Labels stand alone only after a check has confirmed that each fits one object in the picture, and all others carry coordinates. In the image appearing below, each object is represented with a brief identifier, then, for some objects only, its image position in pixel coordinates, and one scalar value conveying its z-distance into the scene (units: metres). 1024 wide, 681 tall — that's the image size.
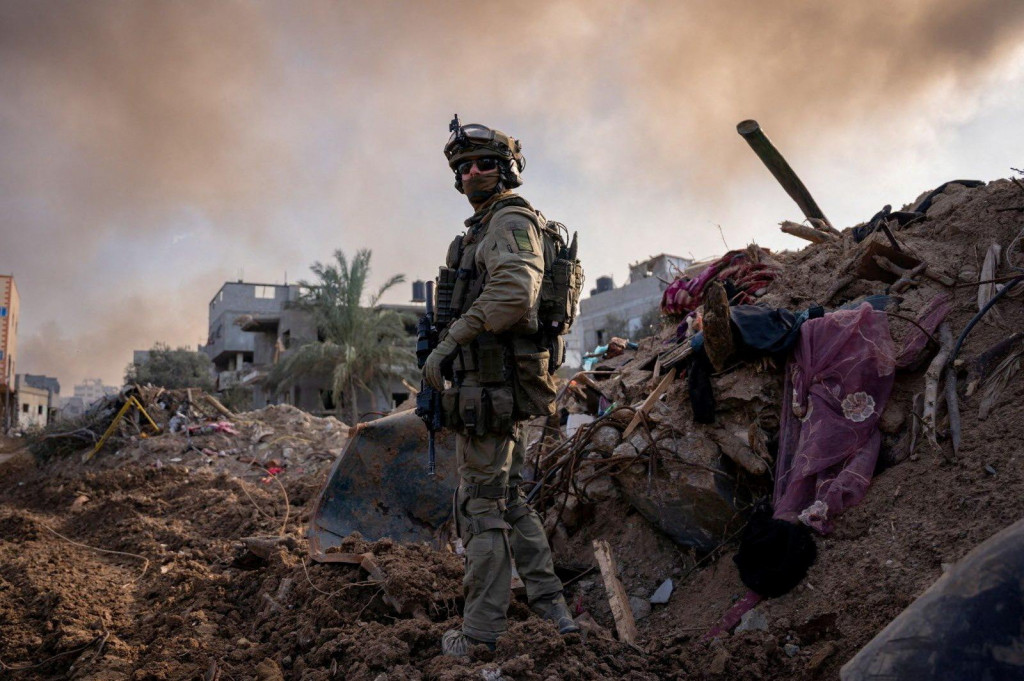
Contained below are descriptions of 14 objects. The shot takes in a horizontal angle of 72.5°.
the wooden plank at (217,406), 12.22
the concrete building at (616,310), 29.83
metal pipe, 6.48
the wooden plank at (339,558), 3.75
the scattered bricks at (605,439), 4.28
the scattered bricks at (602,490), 4.20
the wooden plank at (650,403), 4.18
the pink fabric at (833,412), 3.28
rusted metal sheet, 4.63
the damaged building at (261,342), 25.89
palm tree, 23.33
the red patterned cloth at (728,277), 5.46
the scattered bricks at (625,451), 4.06
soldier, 3.03
